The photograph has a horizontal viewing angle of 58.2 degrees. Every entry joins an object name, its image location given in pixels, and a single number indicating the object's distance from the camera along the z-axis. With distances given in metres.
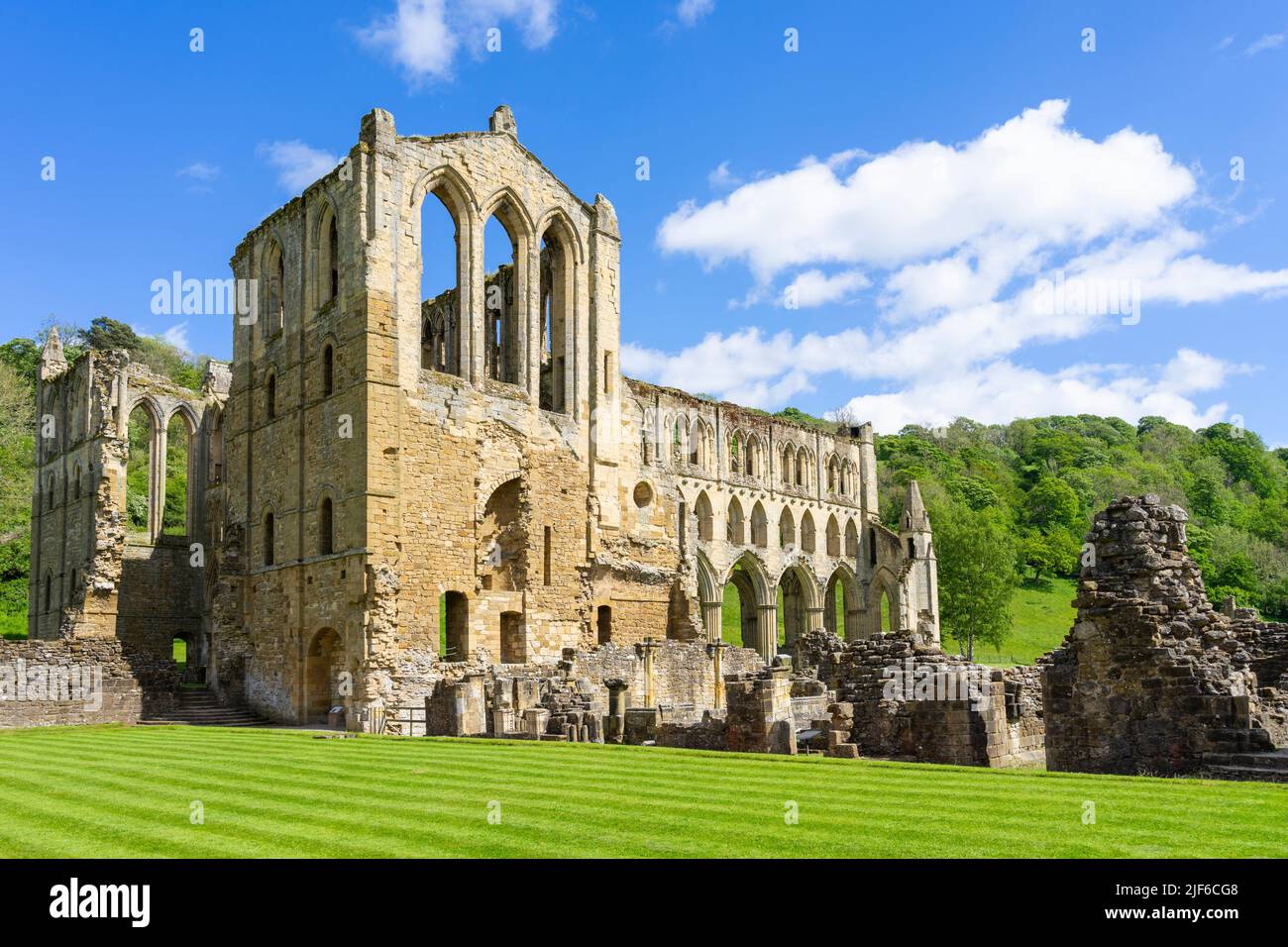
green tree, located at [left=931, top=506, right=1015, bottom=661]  59.03
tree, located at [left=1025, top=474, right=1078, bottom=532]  85.50
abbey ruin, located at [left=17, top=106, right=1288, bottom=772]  24.19
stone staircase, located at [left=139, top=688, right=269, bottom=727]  29.27
